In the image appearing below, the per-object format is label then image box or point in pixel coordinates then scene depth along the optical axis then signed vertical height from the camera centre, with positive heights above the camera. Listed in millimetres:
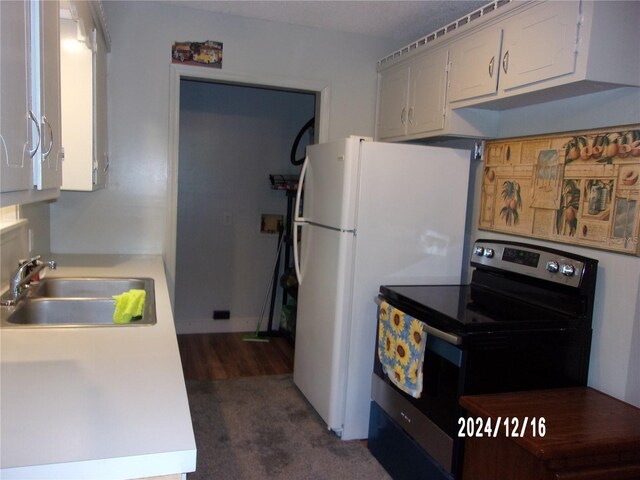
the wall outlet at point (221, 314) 4555 -1175
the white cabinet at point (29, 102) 982 +157
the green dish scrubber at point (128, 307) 1893 -481
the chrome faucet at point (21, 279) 1849 -400
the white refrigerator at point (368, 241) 2600 -261
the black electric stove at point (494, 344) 1922 -565
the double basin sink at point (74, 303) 1823 -509
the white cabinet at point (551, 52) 1797 +565
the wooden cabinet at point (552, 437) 1542 -739
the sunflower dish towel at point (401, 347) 2137 -692
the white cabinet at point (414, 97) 2717 +555
